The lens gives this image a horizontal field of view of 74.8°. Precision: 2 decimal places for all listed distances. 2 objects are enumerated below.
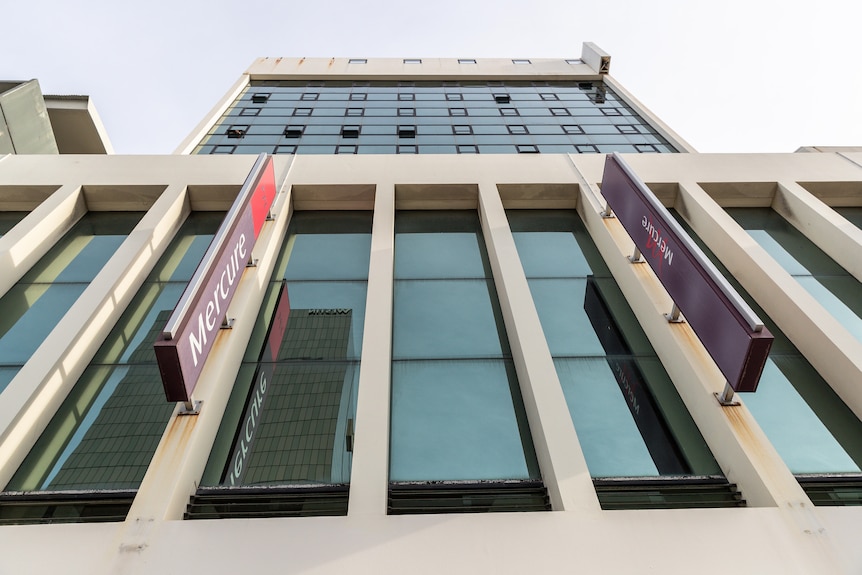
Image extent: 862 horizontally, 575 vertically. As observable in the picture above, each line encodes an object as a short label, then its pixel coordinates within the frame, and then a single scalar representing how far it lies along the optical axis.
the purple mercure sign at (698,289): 5.87
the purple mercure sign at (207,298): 5.64
